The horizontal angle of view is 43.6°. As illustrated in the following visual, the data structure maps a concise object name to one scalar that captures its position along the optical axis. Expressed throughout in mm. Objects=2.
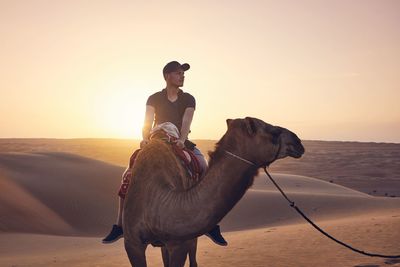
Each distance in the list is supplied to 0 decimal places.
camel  5449
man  7043
